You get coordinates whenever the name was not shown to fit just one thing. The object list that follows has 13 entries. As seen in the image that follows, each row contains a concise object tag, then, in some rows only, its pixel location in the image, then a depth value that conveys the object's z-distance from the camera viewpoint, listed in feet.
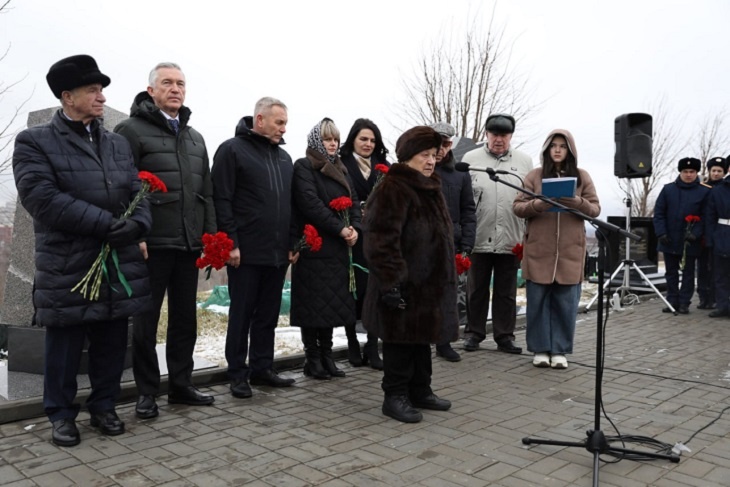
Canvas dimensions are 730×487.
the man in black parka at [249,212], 16.10
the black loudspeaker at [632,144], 33.50
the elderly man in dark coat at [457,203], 20.58
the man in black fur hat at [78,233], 12.30
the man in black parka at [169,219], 14.48
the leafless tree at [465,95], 59.88
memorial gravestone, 16.43
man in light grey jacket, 21.54
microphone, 13.17
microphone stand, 11.39
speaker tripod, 31.86
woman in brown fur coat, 14.16
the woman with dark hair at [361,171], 19.40
